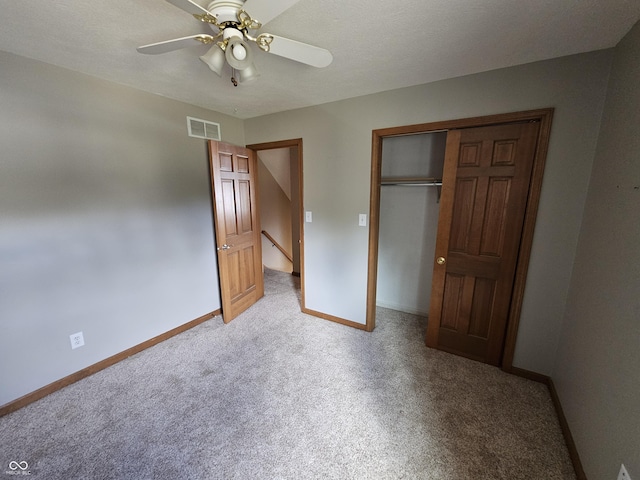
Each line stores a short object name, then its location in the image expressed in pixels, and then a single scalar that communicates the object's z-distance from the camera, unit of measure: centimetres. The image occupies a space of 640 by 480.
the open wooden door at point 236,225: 259
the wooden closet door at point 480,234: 178
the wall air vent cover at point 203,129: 248
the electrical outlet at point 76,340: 191
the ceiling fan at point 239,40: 97
